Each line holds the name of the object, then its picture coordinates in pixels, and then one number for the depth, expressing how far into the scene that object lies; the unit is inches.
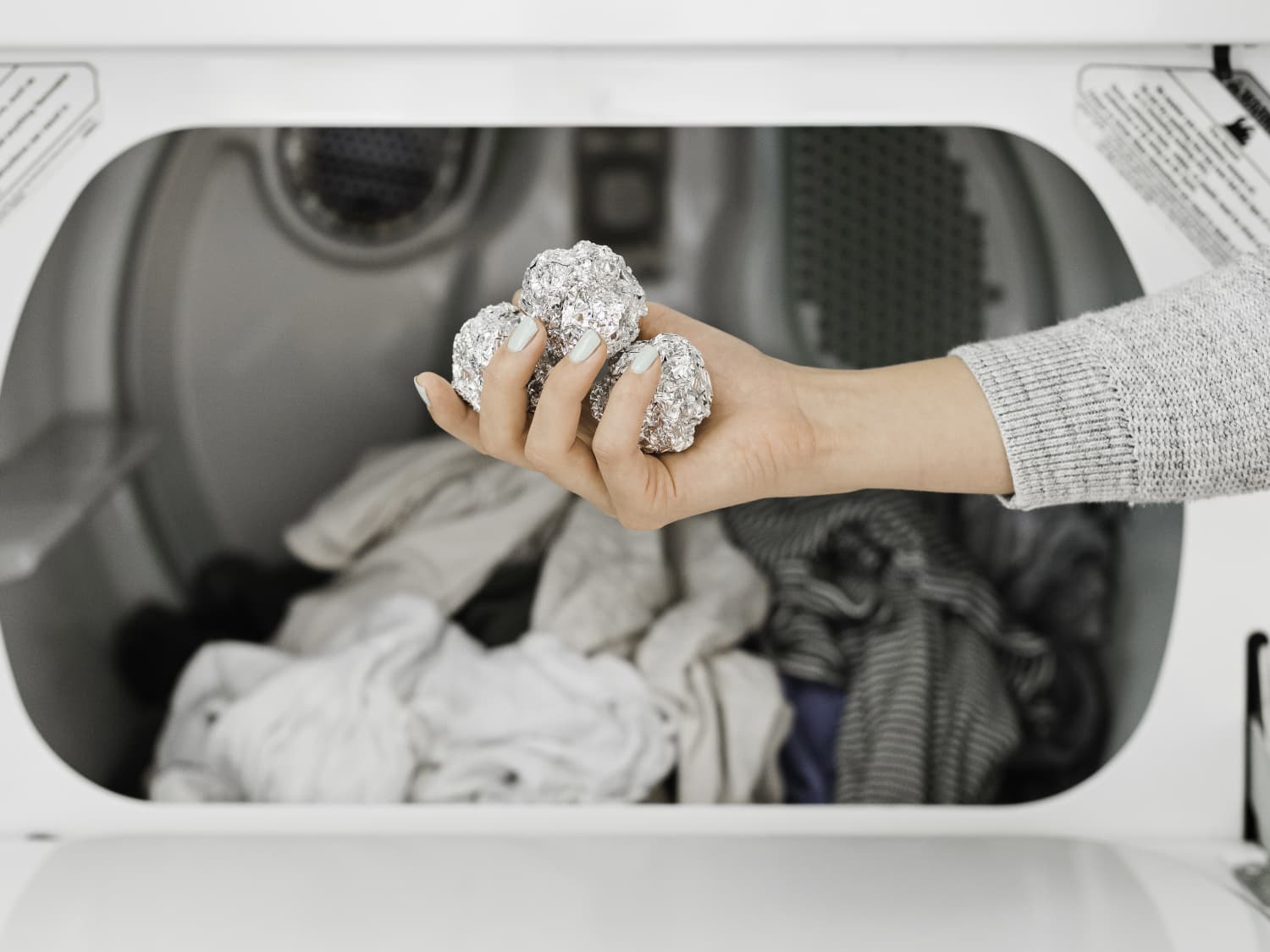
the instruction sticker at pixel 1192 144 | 24.7
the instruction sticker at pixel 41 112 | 24.7
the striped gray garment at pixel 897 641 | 35.0
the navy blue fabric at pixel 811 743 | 36.2
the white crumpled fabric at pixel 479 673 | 32.1
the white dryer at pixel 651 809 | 23.4
